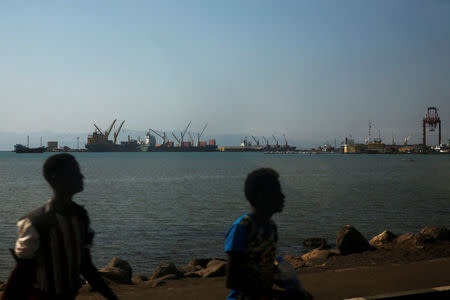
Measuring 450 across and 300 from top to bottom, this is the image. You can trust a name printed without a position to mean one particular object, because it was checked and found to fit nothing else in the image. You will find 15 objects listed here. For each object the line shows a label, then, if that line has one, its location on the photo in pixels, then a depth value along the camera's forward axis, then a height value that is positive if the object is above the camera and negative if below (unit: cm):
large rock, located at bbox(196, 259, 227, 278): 818 -226
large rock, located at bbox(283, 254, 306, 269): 929 -249
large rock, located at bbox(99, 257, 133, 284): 782 -230
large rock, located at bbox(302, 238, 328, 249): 1331 -283
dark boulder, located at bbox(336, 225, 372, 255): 1015 -215
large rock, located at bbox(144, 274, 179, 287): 746 -228
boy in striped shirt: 209 -47
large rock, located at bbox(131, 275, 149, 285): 844 -255
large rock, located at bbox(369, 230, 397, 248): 1098 -231
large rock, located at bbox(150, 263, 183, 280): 862 -240
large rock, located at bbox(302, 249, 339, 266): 951 -240
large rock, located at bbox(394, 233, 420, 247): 1023 -215
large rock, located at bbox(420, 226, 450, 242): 1024 -200
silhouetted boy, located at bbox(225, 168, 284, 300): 227 -49
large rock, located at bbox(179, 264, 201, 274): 942 -257
